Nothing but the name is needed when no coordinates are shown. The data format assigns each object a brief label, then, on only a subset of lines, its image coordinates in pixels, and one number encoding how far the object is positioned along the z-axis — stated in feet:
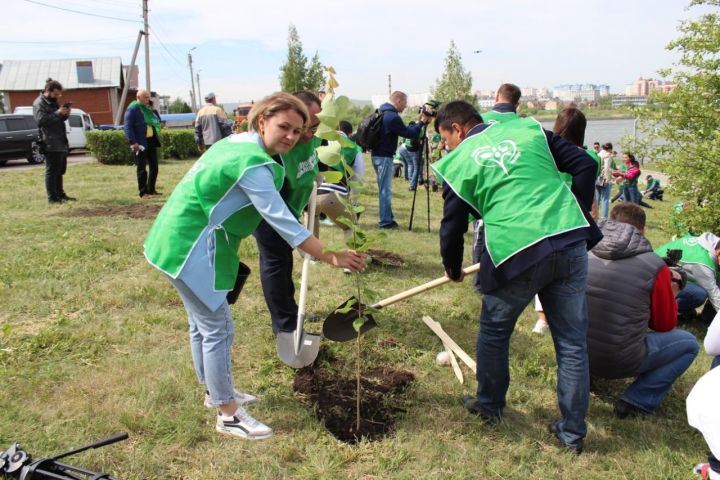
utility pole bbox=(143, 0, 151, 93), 87.20
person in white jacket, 5.88
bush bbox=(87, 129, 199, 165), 50.85
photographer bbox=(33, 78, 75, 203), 25.79
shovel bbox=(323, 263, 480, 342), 10.28
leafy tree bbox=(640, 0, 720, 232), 17.49
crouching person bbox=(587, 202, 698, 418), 9.34
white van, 67.41
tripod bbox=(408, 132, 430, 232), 24.70
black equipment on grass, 6.61
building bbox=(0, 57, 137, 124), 135.95
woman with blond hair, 7.30
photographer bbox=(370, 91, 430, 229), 24.26
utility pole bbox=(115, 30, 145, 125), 81.28
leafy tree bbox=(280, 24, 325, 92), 120.67
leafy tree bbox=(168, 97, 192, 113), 191.93
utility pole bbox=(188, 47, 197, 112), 179.43
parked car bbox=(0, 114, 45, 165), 51.31
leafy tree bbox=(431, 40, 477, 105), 130.41
